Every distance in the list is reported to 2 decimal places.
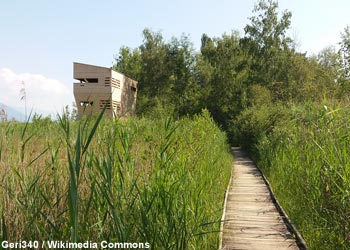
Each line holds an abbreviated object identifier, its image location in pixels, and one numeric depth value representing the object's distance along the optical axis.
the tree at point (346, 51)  26.62
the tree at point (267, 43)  34.88
